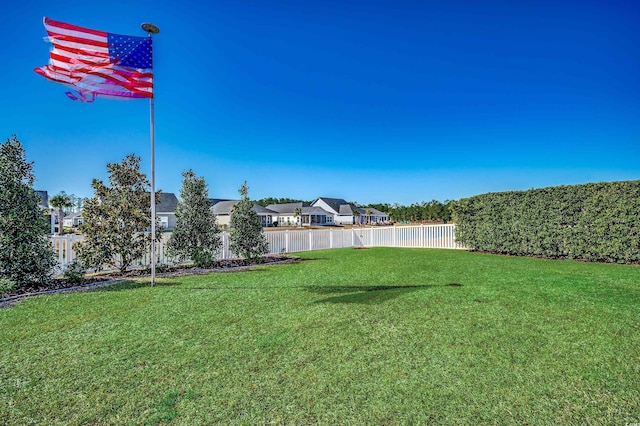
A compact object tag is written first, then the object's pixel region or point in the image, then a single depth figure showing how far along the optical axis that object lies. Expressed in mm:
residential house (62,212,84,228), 50888
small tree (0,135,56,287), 6055
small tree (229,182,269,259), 10391
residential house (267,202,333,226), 53906
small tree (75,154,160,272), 7789
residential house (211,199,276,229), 48188
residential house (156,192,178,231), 40156
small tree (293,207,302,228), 53403
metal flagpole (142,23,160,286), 5759
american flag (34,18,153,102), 5289
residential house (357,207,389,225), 67438
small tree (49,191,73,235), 36312
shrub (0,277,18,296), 5648
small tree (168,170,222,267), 9219
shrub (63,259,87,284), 6855
